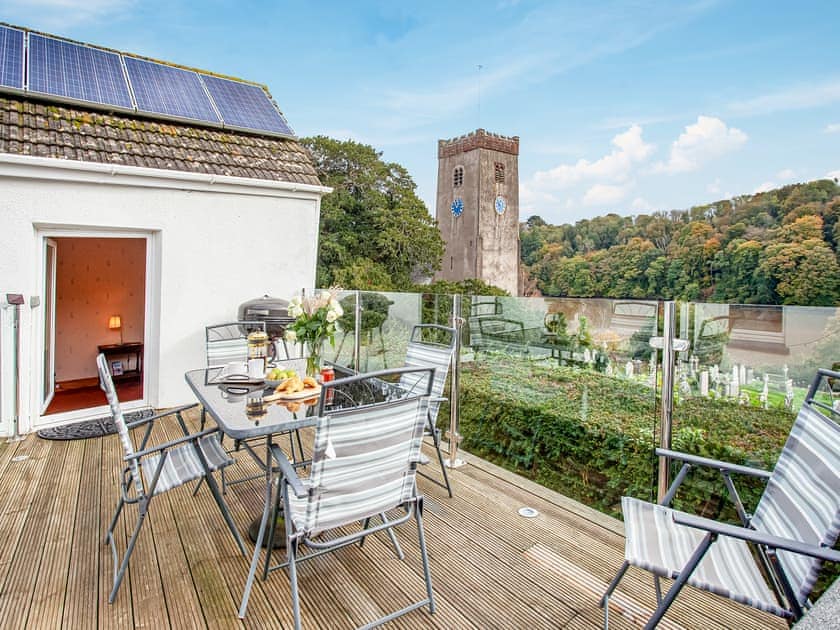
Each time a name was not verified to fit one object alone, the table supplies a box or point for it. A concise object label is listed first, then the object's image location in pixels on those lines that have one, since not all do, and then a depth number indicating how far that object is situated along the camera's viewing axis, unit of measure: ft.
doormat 15.85
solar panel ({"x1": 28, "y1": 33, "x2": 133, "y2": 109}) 18.86
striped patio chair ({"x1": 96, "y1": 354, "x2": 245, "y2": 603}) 7.85
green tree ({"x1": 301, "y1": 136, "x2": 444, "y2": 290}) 74.64
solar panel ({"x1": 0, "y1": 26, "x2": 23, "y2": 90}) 17.85
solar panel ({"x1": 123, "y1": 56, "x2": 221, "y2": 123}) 20.95
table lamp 26.63
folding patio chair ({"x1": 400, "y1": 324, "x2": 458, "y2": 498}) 11.75
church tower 126.41
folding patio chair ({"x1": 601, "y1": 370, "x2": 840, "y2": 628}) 5.38
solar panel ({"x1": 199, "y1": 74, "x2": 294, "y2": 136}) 23.07
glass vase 11.14
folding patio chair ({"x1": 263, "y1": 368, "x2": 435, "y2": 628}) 6.35
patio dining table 7.70
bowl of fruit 11.05
